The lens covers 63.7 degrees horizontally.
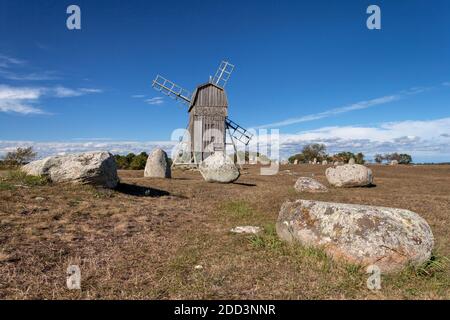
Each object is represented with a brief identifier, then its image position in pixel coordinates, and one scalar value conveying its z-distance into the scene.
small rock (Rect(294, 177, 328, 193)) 19.92
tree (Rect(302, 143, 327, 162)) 73.29
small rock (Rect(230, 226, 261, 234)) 10.28
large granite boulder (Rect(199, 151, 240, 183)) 25.28
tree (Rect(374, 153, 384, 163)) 74.44
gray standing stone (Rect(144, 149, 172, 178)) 26.84
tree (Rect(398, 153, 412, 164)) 71.94
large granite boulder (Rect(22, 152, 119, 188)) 15.37
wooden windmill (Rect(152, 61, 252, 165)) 41.31
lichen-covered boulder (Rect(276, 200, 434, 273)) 6.93
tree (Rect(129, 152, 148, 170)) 45.38
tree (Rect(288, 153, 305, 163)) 73.31
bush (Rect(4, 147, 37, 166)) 25.27
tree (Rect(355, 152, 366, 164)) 66.07
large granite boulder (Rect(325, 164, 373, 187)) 23.70
